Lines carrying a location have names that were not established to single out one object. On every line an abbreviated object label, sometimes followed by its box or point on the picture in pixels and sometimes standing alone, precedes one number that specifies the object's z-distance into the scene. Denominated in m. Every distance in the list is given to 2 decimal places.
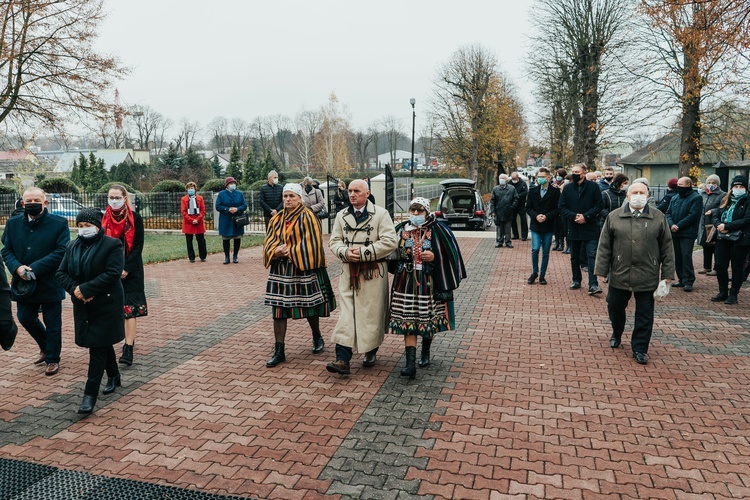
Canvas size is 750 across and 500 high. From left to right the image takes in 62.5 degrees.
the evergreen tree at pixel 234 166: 55.81
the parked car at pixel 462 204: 22.55
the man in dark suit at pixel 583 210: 9.75
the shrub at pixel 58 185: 31.48
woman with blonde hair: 6.11
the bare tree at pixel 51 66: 20.22
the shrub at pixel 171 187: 30.09
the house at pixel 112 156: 73.00
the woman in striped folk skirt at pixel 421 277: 5.75
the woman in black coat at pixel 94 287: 4.96
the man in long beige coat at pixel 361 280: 5.76
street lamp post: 34.78
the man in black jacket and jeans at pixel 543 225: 10.50
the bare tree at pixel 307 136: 76.44
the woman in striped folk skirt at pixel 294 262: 6.09
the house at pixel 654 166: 48.91
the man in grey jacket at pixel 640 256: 6.41
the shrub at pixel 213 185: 33.15
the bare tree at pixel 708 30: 9.91
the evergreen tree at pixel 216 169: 60.38
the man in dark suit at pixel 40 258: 5.93
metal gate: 20.22
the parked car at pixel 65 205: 24.45
